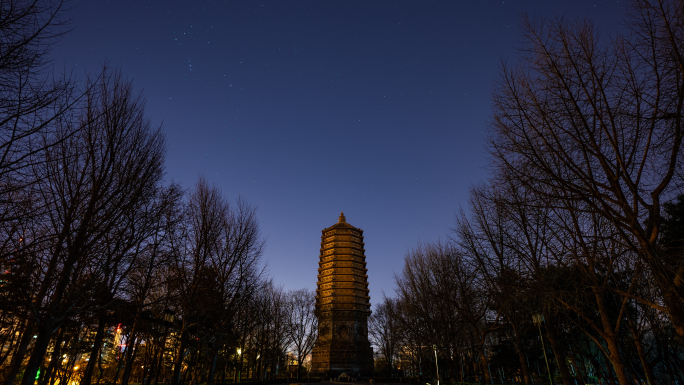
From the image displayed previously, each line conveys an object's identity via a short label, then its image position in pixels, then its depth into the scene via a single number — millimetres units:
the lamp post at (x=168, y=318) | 15453
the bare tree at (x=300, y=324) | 39906
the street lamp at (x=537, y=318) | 13016
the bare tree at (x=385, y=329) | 44188
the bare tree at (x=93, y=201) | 7691
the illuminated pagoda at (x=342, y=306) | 41594
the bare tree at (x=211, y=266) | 14571
